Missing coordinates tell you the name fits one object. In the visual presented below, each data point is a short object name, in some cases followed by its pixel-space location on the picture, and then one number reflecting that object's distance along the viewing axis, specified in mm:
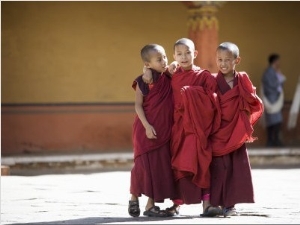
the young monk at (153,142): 17203
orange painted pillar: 30797
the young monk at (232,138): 17125
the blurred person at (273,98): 33781
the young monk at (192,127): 17062
